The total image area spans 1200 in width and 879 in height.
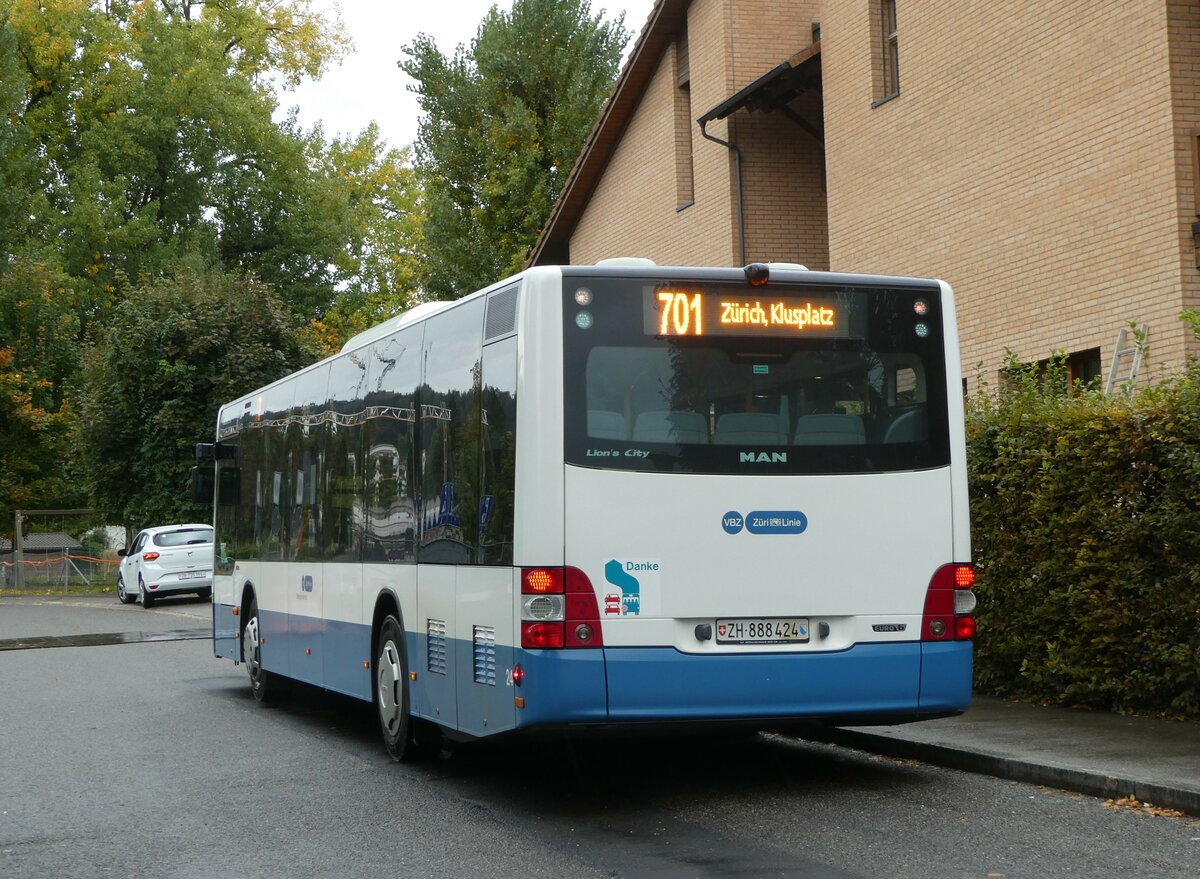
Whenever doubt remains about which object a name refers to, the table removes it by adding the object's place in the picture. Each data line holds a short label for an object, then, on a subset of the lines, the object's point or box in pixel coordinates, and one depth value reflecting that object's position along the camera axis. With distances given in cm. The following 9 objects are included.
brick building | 1597
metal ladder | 1591
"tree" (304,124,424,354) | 6088
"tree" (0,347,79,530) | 4747
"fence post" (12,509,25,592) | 4622
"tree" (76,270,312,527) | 3816
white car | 3444
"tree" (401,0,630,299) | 4019
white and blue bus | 845
